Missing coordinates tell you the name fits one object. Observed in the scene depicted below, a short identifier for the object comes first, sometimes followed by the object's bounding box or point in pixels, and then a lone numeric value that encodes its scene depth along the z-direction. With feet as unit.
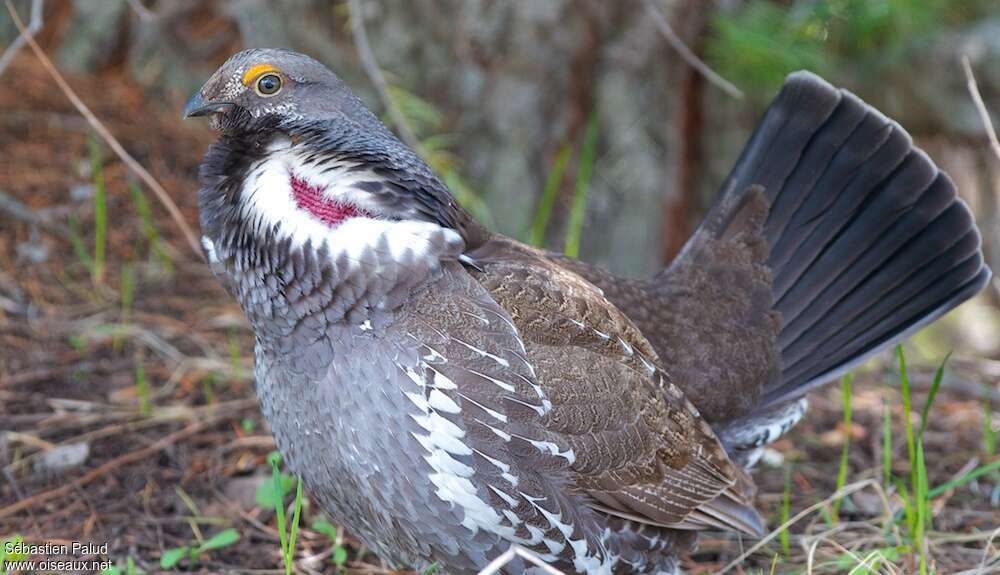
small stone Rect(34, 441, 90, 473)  29.81
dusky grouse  21.97
